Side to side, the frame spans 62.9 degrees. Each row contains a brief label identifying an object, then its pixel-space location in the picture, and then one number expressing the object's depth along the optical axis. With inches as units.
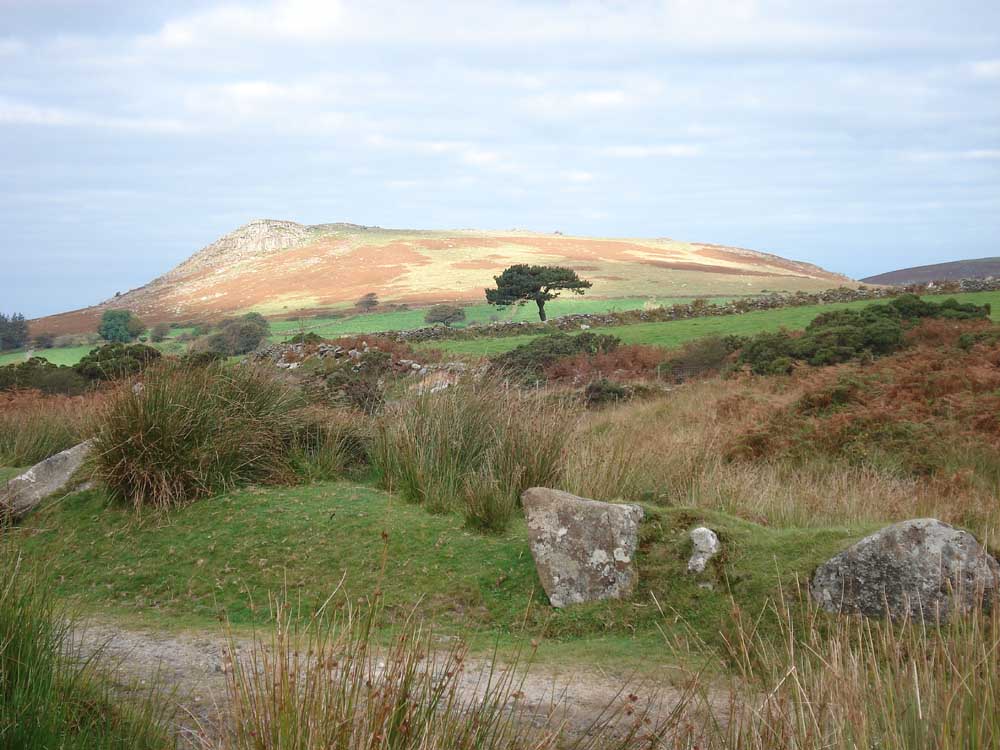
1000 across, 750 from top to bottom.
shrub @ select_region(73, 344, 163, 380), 799.7
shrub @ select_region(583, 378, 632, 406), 722.8
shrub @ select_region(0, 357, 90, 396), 826.8
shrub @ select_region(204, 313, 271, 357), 1478.8
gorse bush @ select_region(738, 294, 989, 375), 737.0
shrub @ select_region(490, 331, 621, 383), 905.5
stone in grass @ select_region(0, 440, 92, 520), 361.7
